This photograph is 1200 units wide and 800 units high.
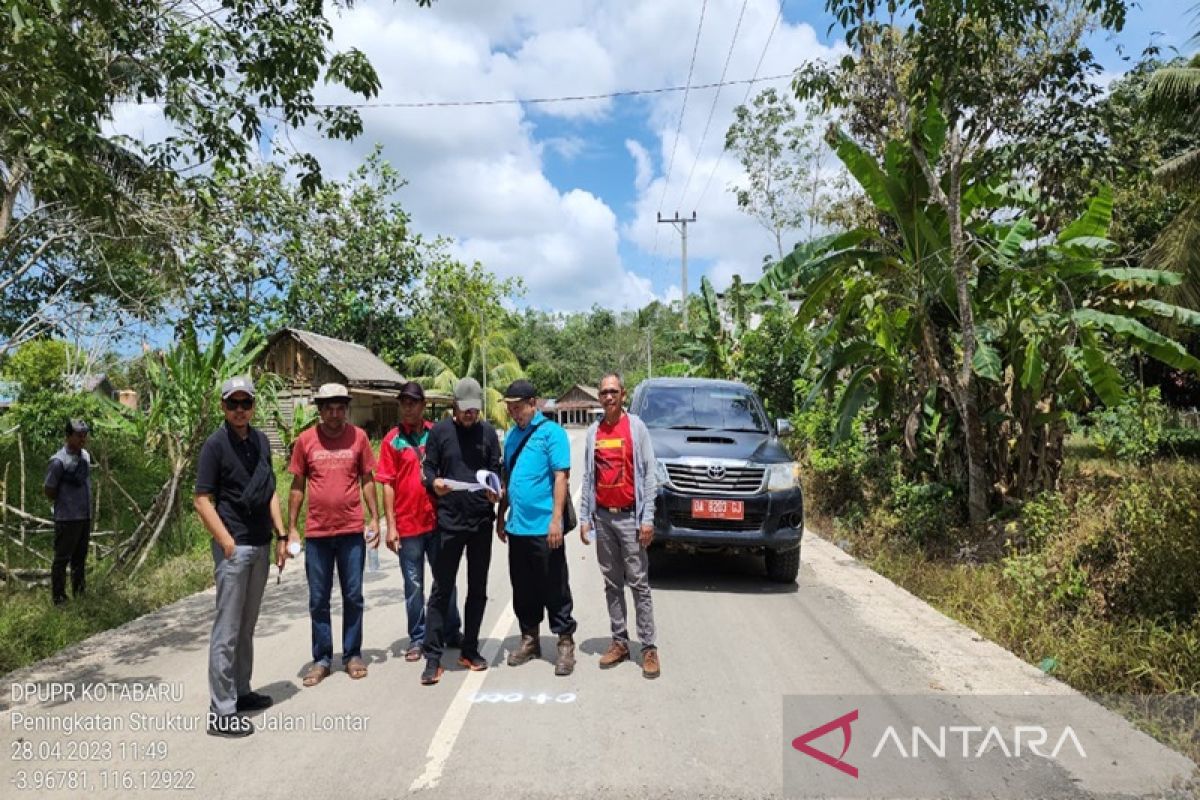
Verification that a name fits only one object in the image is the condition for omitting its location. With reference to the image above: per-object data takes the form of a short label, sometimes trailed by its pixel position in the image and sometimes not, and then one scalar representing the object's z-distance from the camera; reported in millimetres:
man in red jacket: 5480
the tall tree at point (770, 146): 26000
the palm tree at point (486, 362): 40312
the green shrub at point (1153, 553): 5574
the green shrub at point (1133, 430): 9266
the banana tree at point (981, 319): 8102
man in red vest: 5375
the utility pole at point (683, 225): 41644
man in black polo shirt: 4371
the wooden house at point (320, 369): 26891
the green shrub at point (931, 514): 9125
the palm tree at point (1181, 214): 11383
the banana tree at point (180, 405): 8352
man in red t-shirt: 5148
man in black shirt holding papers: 5270
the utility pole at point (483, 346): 38103
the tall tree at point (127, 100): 5082
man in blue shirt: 5324
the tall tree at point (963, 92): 7230
